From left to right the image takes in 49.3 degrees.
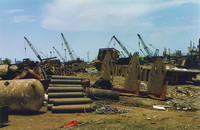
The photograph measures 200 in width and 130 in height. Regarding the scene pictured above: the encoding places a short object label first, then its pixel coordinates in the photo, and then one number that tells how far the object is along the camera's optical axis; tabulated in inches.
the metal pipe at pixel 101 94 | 482.6
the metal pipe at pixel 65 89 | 450.0
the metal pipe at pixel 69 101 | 399.7
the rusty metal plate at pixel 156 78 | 568.3
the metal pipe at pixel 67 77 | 506.0
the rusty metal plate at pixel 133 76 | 572.7
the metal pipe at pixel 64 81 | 483.9
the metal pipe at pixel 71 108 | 380.2
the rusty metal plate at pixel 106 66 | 629.9
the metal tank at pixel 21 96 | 366.6
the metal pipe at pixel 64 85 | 469.2
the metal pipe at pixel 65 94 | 429.2
